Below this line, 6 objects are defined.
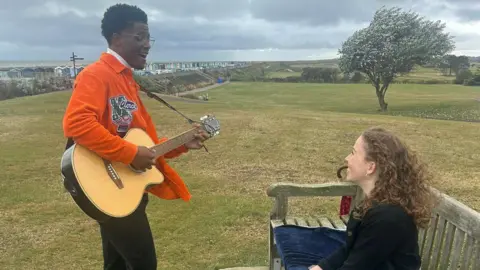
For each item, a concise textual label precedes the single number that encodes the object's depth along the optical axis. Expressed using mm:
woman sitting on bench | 2430
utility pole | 33500
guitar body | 2723
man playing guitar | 2709
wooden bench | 2787
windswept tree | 28328
